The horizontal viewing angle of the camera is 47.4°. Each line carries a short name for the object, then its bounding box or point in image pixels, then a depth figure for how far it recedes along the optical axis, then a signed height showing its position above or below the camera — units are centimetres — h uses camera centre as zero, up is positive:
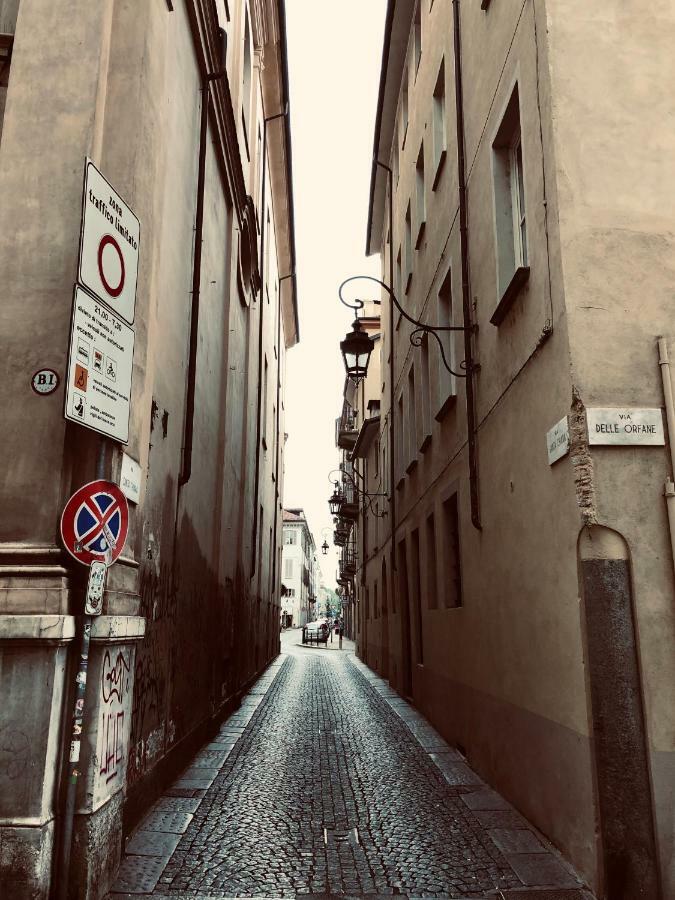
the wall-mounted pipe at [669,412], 476 +137
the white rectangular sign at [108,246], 477 +245
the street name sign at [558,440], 512 +129
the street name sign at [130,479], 520 +104
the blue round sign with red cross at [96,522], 441 +63
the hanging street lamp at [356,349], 941 +341
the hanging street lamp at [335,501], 2956 +512
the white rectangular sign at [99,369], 456 +160
